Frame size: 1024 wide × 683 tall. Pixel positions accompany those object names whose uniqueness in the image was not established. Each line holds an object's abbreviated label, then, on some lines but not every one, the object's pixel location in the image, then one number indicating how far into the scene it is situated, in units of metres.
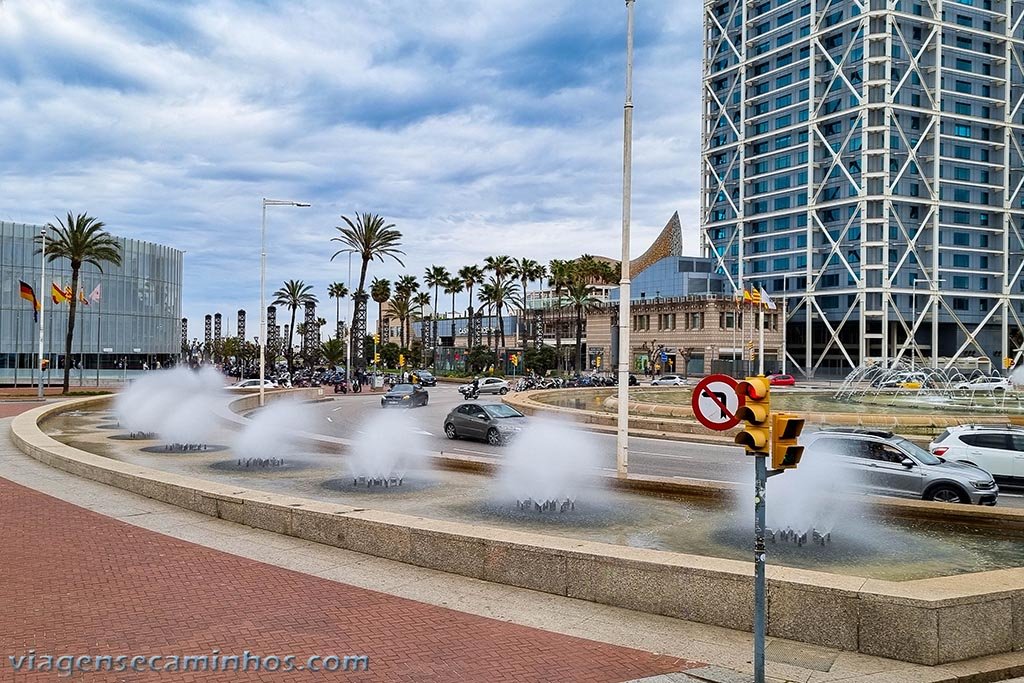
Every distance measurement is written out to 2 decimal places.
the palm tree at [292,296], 113.88
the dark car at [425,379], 75.42
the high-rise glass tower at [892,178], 93.19
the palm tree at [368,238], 68.44
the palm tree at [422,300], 134.88
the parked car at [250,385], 57.59
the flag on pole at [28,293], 50.16
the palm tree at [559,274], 101.59
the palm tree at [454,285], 120.38
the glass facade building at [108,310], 94.00
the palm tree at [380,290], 131.38
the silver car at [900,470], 14.14
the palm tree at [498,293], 106.89
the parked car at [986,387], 56.24
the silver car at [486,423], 25.80
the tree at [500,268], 107.81
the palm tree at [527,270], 109.30
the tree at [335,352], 98.31
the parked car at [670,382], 70.69
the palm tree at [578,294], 99.88
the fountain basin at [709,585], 6.61
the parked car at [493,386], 63.47
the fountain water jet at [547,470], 13.05
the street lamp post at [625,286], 16.23
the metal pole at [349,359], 73.33
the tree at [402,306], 127.00
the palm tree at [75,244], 54.06
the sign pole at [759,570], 6.04
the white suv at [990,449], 16.97
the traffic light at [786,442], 6.07
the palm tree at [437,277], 119.12
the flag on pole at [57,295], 52.22
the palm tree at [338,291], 135.38
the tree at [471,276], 115.31
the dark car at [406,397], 45.91
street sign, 6.29
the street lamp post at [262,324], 43.41
